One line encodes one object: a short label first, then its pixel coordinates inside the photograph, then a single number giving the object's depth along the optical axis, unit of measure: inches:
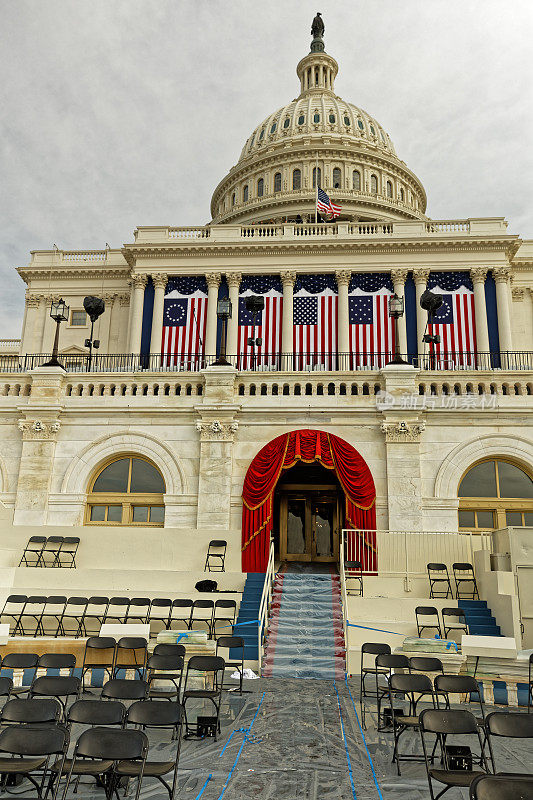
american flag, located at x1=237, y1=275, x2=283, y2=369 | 1406.3
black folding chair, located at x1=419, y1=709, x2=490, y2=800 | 279.7
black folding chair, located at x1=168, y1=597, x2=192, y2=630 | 558.9
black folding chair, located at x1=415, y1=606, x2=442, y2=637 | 547.9
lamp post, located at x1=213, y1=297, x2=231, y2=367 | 802.2
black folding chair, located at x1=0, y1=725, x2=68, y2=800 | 238.1
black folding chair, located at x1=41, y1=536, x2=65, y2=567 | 706.2
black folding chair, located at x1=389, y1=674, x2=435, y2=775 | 343.9
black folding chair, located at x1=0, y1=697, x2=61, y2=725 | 274.8
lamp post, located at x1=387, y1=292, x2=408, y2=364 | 785.6
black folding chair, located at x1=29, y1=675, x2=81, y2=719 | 333.4
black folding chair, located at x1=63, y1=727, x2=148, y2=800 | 237.6
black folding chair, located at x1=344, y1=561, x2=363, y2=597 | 669.9
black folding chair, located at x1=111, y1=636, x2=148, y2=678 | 446.3
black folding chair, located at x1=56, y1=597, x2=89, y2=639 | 563.8
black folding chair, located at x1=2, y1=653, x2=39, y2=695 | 393.1
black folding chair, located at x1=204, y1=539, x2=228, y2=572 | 701.3
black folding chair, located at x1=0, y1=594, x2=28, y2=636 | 583.8
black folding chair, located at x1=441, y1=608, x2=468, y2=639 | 549.0
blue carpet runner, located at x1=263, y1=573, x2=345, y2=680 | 522.9
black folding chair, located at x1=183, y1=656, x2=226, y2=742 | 358.8
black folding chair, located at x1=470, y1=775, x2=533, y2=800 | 197.6
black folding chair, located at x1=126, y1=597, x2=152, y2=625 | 559.2
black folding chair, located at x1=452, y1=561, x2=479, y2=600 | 638.5
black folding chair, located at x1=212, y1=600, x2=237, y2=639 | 562.0
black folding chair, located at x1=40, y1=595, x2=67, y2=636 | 576.5
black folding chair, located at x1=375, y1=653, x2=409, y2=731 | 392.8
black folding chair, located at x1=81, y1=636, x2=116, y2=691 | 443.8
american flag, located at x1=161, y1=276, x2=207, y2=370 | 1439.5
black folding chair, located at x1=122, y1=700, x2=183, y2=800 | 274.1
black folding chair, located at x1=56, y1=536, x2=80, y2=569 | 704.4
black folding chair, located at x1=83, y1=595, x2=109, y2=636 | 570.9
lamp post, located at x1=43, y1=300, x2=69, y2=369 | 831.6
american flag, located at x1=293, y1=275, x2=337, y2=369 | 1406.3
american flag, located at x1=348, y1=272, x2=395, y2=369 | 1349.7
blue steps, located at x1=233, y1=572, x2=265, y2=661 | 538.3
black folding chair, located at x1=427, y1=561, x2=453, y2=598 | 639.1
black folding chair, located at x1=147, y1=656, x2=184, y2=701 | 386.6
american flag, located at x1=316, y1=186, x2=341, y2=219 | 1678.5
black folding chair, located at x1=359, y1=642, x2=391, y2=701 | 438.9
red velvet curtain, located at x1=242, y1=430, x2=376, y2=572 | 719.7
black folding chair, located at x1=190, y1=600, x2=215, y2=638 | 561.6
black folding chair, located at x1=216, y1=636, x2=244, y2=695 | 455.3
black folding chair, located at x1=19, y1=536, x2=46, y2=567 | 701.3
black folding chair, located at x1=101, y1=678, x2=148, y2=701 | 322.3
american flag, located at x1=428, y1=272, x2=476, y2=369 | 1371.9
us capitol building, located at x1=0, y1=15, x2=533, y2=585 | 725.9
